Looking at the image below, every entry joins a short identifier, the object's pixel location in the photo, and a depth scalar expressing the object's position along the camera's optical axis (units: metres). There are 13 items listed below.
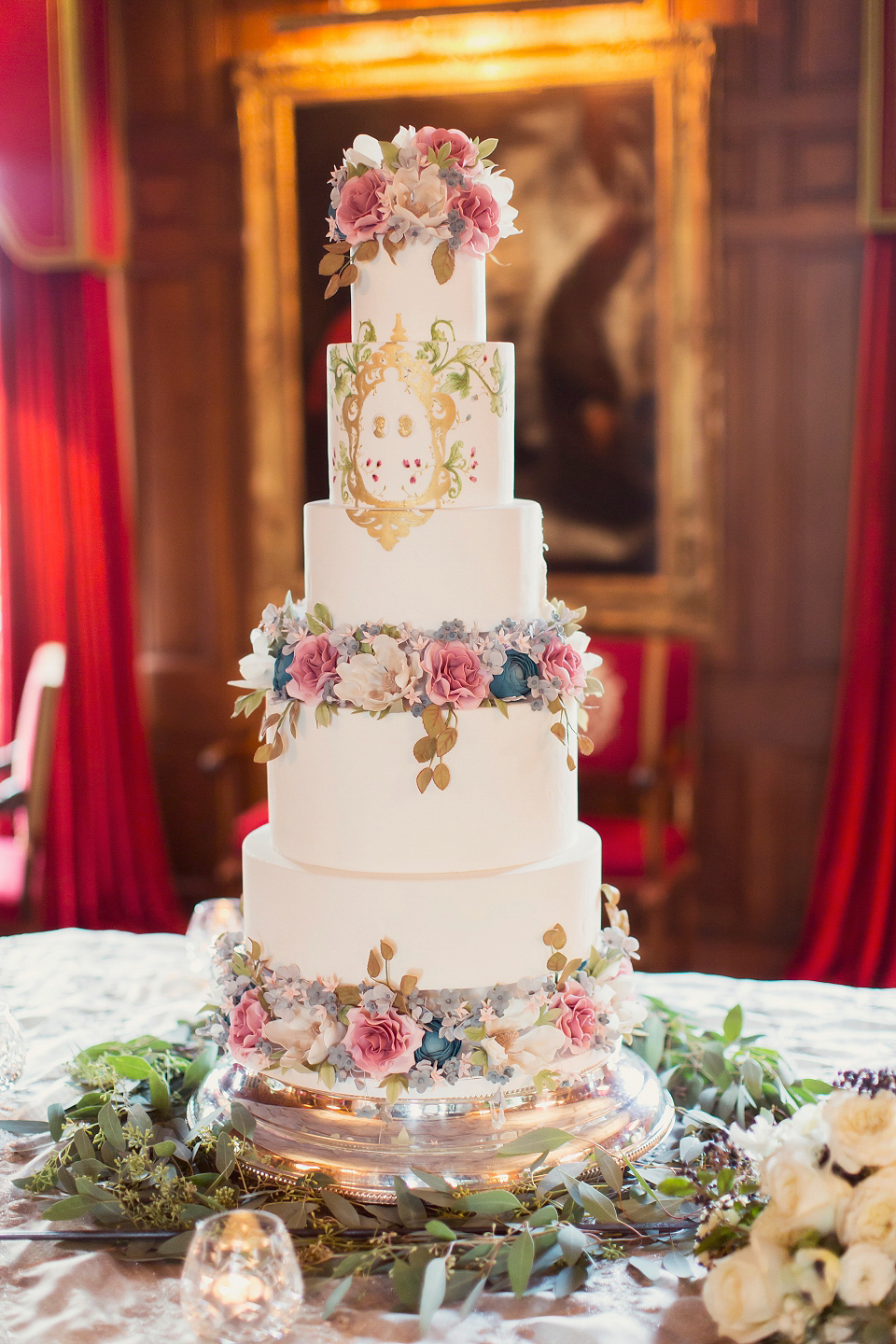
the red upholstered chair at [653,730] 5.32
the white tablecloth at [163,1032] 1.85
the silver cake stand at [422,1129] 2.16
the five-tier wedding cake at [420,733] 2.27
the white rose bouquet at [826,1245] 1.63
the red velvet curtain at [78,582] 5.66
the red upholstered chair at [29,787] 4.74
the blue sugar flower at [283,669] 2.41
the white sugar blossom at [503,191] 2.37
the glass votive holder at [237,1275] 1.69
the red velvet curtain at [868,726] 5.06
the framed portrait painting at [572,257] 5.26
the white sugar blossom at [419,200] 2.31
